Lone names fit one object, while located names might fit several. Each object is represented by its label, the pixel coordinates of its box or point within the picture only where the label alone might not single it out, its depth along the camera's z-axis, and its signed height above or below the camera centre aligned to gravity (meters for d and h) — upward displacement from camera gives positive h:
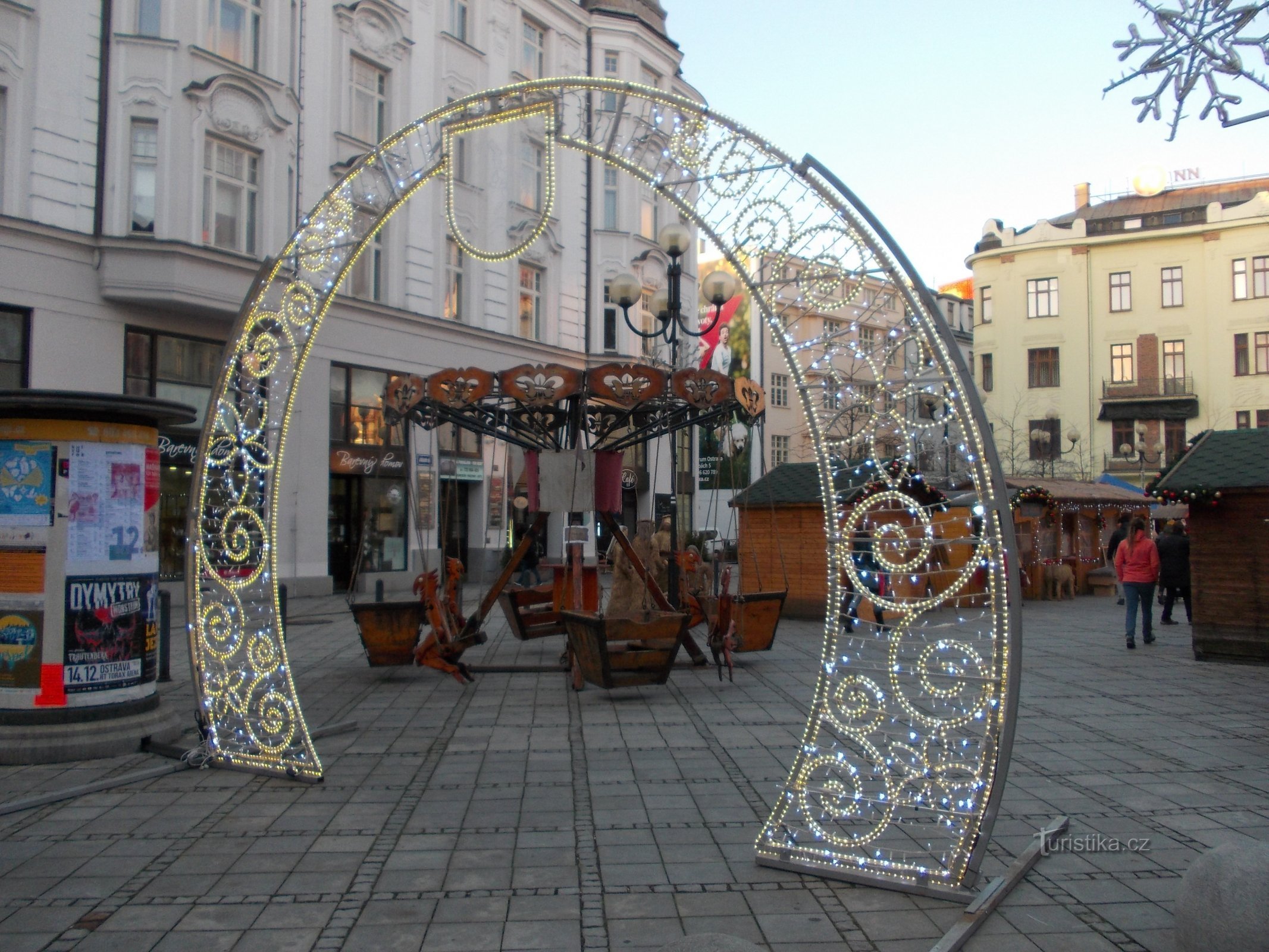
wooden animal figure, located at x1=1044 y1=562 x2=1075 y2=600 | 22.38 -1.21
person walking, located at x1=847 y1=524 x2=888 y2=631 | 5.02 -0.24
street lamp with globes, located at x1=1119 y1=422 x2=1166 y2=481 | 45.56 +3.14
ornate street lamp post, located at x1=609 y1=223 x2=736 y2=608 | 11.43 +2.65
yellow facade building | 44.47 +8.86
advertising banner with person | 27.78 +5.33
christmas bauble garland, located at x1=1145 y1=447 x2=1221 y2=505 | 11.87 +0.36
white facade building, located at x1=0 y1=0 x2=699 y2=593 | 15.68 +5.67
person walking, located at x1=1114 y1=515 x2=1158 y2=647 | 13.37 -0.58
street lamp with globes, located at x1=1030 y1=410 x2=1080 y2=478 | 42.41 +3.68
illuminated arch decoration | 4.68 +0.02
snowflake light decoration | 5.57 +2.61
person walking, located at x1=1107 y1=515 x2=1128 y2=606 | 20.20 -0.31
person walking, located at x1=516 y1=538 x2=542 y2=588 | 21.55 -1.01
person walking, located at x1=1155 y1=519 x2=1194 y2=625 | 15.48 -0.56
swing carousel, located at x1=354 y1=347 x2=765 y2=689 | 9.63 +0.74
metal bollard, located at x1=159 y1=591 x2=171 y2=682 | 10.52 -1.29
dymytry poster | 7.07 -0.81
